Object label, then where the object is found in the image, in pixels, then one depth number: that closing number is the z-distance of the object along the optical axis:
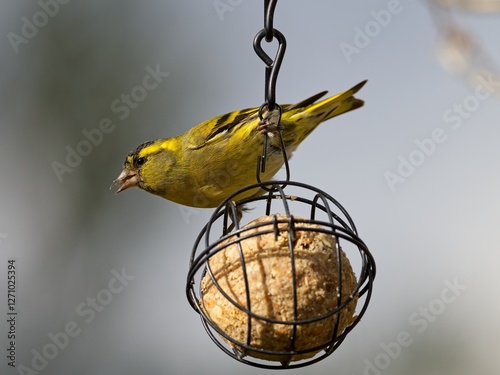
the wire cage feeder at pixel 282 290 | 6.27
